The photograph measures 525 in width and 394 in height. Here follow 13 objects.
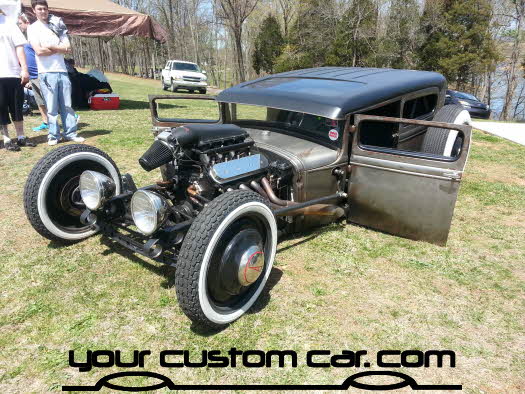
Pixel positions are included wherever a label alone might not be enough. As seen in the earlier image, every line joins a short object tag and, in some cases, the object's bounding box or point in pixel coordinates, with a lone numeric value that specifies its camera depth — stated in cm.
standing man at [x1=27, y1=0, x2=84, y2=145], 534
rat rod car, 214
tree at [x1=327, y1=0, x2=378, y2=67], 2162
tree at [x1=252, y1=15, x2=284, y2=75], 2595
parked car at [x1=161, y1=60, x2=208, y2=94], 1878
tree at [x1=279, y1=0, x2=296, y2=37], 2662
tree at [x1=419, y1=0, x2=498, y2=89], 2098
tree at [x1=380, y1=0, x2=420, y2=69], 2138
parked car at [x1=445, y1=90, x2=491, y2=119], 1467
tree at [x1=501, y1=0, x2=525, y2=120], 2128
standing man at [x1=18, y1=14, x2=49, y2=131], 699
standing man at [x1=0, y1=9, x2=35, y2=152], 540
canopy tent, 916
